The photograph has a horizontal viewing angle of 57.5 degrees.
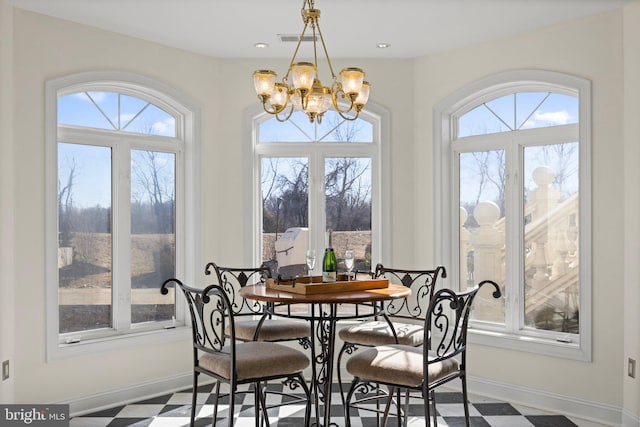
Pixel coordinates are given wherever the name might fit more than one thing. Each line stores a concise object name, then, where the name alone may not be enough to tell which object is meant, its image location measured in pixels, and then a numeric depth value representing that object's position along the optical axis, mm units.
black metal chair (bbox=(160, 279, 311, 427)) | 2836
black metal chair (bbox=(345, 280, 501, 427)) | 2727
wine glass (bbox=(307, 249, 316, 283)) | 3512
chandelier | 2939
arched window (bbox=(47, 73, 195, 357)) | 4086
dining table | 2910
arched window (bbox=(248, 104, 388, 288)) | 4992
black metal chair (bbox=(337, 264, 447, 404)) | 3561
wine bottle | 3363
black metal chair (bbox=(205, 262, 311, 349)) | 3674
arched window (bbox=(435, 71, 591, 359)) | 4125
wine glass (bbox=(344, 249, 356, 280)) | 3536
